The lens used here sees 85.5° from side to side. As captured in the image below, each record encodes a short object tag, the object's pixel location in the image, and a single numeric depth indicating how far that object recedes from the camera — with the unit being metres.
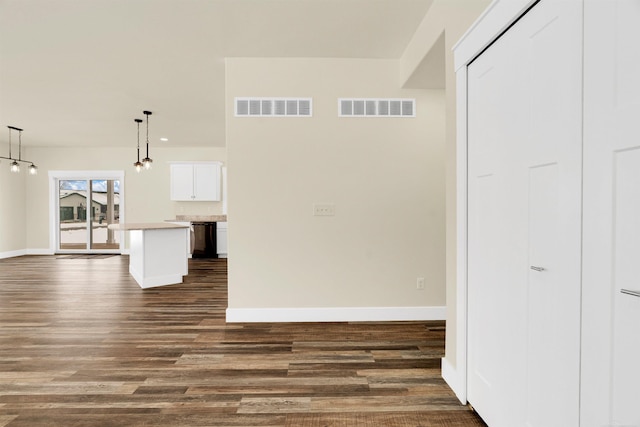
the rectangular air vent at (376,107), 3.63
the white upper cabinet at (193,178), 8.56
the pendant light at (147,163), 5.98
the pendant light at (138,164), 6.07
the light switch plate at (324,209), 3.63
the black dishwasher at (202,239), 8.24
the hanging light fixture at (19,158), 6.77
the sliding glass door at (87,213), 8.87
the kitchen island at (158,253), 5.29
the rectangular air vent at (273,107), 3.58
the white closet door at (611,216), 1.03
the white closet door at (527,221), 1.28
